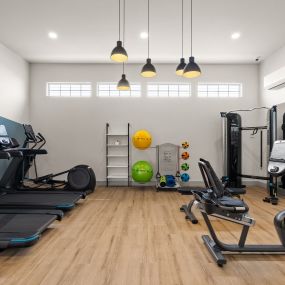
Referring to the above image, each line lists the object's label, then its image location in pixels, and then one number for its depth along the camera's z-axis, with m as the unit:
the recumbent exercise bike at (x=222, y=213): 2.30
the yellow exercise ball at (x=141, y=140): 6.09
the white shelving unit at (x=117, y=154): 6.66
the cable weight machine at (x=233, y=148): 5.91
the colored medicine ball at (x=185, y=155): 6.39
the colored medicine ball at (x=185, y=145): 6.45
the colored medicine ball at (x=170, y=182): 5.96
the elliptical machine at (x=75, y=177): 5.02
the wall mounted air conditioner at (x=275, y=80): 5.39
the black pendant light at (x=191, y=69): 3.70
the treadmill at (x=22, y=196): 3.79
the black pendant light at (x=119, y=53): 3.42
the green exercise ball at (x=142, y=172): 5.95
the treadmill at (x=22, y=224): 2.35
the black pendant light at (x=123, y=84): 4.96
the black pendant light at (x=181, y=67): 4.24
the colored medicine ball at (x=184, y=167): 6.23
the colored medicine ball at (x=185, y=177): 6.20
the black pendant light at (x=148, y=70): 4.12
